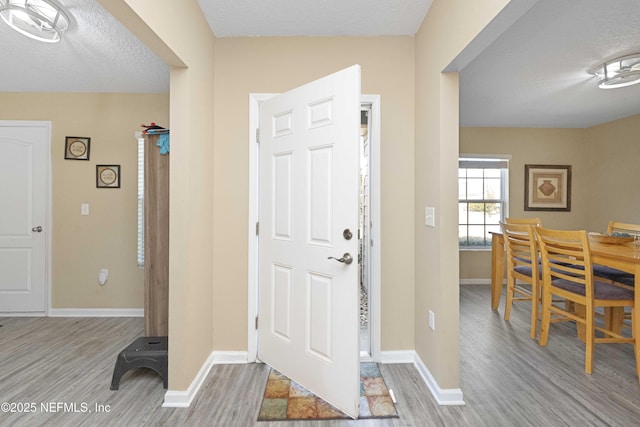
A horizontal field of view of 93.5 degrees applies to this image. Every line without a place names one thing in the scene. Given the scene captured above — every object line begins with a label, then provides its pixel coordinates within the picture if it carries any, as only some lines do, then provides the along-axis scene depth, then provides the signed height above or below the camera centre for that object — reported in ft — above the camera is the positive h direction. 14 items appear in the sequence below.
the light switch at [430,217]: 6.54 -0.10
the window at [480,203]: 15.93 +0.53
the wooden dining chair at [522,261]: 9.37 -1.70
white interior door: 10.94 -0.15
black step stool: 6.56 -3.28
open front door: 5.77 -0.53
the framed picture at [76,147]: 11.00 +2.35
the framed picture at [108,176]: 11.05 +1.30
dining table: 6.73 -1.04
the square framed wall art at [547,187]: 15.49 +1.34
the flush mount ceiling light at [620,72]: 8.48 +4.17
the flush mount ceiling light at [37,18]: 6.13 +4.18
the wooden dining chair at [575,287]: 7.32 -1.98
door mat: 5.74 -3.86
